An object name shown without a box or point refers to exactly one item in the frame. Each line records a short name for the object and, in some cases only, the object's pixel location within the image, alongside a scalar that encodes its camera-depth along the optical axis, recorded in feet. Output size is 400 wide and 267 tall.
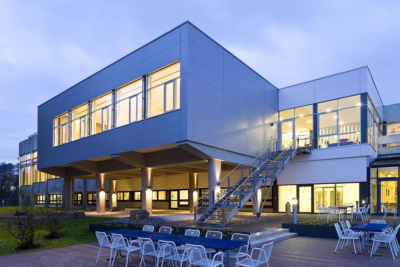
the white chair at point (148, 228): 31.42
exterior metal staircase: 46.26
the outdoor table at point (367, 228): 28.53
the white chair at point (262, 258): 20.80
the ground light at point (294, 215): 42.70
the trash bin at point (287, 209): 66.06
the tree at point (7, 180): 216.76
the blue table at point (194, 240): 21.76
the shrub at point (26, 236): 35.78
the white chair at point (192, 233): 27.58
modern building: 51.90
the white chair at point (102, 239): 27.20
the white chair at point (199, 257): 20.84
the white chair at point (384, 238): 28.81
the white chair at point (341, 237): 30.30
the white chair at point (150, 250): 24.37
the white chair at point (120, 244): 25.89
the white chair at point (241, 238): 24.17
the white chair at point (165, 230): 31.01
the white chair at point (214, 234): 26.77
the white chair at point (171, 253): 22.81
